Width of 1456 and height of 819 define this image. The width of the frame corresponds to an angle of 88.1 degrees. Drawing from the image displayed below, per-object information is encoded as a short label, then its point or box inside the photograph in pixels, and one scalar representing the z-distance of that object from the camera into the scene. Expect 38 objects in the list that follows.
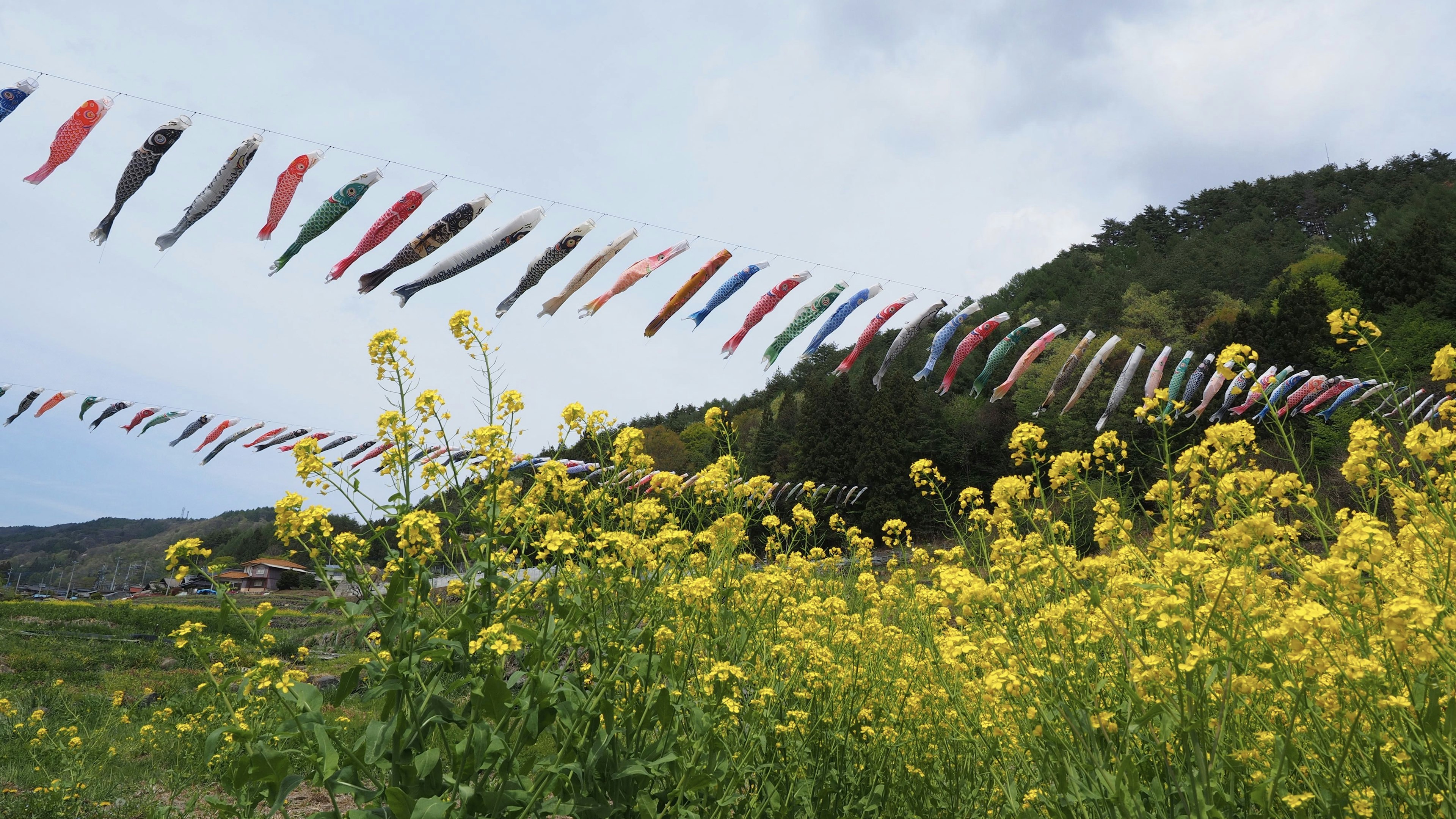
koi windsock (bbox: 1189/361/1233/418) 11.64
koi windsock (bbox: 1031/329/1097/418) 9.69
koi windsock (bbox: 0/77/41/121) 4.89
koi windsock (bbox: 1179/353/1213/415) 11.72
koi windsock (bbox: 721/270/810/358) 7.80
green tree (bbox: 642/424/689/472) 43.28
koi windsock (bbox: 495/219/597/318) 6.70
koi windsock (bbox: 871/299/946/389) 8.27
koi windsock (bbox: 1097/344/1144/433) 11.09
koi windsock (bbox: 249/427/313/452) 15.14
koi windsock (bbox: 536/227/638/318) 6.73
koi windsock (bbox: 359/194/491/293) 6.15
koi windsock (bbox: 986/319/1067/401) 10.12
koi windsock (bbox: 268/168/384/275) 5.79
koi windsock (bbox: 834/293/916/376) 8.21
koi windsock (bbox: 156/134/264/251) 5.44
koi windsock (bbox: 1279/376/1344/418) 11.76
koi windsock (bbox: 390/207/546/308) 6.26
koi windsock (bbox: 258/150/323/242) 5.79
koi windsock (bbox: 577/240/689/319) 7.03
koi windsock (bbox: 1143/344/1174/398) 9.88
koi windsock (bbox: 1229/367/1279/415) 8.66
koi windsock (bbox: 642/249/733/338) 7.12
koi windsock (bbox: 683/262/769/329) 7.33
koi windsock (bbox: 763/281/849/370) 7.79
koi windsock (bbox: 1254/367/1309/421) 11.98
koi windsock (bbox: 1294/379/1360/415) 12.21
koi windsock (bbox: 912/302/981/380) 8.79
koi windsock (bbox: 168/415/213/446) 14.25
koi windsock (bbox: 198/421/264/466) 14.77
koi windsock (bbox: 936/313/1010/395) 9.57
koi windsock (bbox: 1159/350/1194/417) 11.02
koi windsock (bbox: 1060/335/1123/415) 10.96
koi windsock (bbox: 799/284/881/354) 7.70
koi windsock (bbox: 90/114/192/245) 5.32
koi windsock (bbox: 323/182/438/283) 6.08
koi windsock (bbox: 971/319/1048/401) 10.21
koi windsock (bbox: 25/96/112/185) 5.21
